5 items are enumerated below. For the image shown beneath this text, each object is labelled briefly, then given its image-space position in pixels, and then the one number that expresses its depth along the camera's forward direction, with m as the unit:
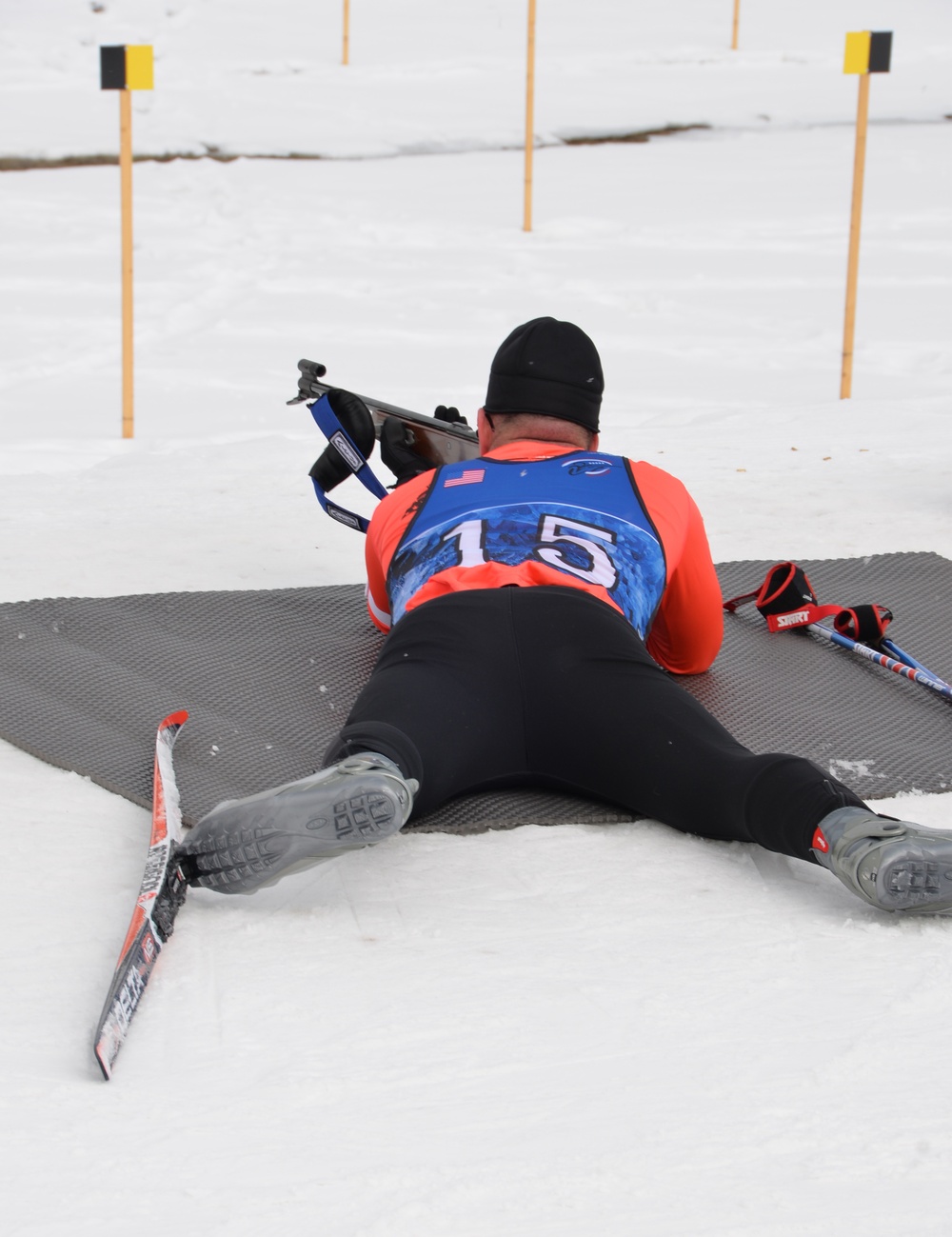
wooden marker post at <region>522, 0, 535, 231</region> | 15.33
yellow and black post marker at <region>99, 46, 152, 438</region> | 8.42
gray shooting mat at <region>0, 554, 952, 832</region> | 4.01
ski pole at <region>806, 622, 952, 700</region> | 4.79
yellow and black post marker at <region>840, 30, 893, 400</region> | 9.65
